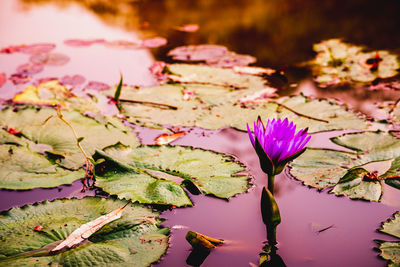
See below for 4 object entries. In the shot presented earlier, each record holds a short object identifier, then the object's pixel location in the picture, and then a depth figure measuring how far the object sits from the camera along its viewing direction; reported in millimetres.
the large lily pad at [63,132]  3639
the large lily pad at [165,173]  3021
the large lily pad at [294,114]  4098
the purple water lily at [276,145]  2486
